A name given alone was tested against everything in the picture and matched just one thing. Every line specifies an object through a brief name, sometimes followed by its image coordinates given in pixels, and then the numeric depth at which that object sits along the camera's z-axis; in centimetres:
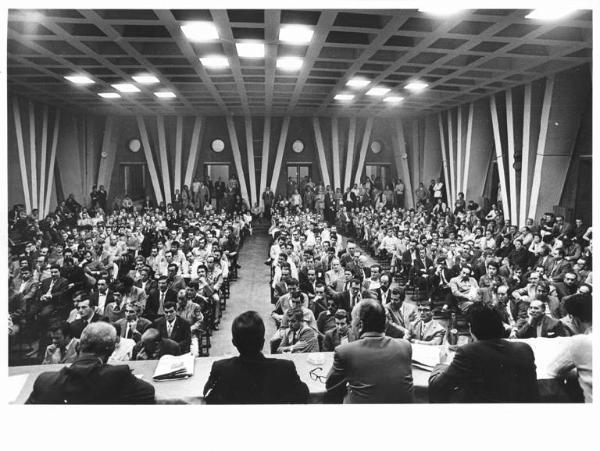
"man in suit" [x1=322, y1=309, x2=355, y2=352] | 579
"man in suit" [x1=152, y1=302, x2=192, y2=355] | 648
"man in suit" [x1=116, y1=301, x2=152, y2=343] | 675
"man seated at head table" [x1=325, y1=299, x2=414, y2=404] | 319
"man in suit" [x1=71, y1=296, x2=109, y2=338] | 639
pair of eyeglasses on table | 354
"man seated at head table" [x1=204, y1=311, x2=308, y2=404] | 309
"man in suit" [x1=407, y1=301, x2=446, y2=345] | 630
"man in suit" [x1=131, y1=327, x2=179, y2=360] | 584
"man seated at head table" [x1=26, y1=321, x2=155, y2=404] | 303
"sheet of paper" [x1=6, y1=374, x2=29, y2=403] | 352
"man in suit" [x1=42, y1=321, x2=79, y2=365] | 595
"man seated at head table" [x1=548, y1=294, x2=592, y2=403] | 336
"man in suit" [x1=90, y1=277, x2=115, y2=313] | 805
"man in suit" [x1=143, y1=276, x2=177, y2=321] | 792
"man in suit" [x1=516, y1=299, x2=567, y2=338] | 584
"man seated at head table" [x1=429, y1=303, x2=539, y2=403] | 312
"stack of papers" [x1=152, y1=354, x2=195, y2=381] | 348
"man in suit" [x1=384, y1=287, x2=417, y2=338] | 673
